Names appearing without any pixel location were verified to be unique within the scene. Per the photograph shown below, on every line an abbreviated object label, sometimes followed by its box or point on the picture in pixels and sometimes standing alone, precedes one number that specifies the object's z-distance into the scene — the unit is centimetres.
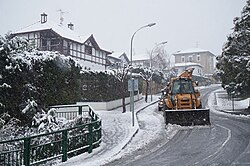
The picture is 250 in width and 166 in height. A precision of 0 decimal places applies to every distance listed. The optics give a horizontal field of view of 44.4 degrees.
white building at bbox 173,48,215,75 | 10594
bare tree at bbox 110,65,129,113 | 2756
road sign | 1759
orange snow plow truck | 1702
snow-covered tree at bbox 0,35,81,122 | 1226
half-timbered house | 3672
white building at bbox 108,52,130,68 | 6134
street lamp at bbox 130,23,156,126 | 1767
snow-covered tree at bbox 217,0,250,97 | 2264
